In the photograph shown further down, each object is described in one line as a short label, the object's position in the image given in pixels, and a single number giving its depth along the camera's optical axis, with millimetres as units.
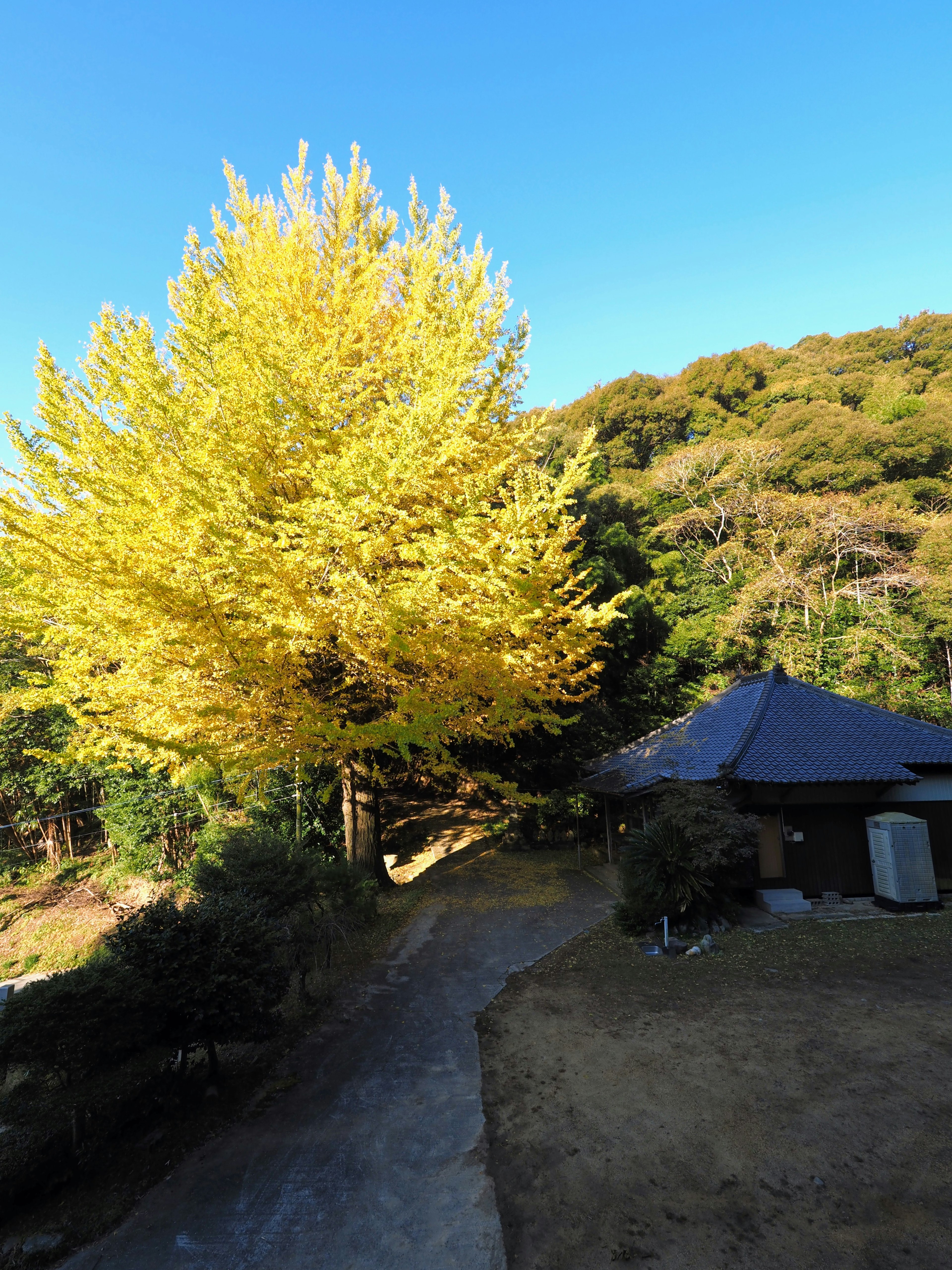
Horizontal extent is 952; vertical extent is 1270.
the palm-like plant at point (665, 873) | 8773
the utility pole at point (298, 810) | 13390
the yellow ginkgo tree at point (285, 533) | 6512
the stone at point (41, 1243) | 3480
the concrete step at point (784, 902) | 9773
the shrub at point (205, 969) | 4828
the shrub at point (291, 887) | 6980
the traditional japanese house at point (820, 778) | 10273
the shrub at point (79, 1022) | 4047
